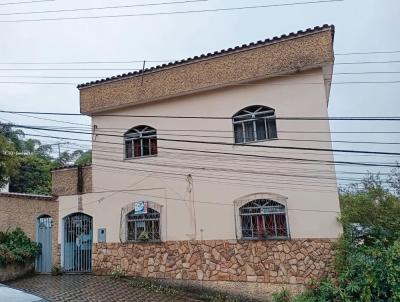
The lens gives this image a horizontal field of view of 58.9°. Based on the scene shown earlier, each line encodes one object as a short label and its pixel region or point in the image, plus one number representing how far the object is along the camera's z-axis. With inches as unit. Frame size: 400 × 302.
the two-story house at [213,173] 410.6
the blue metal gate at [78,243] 532.4
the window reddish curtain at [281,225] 416.5
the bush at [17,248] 497.7
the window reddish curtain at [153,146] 504.8
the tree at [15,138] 1216.7
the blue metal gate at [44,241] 552.7
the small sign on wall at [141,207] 489.4
